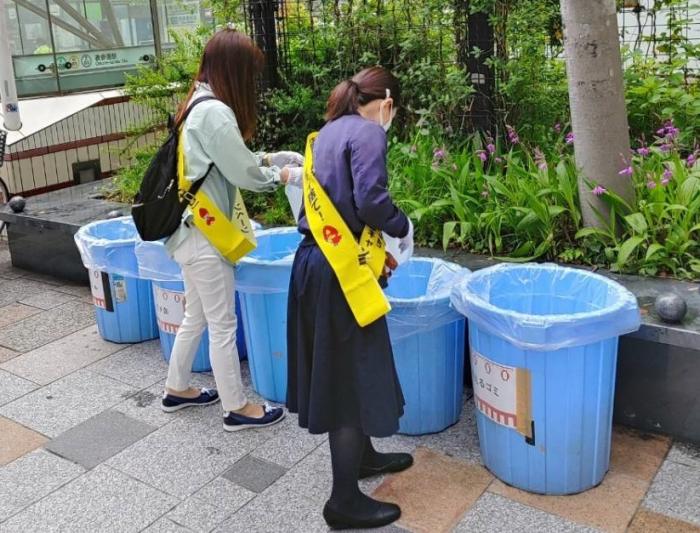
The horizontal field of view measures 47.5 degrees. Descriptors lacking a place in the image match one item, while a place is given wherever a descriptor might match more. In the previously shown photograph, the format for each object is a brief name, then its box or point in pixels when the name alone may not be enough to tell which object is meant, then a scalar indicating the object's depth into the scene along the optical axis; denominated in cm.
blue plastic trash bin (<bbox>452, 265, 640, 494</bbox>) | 305
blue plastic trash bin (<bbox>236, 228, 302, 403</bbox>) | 394
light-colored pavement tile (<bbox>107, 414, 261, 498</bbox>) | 354
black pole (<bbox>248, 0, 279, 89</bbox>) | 654
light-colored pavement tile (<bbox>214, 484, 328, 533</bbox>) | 317
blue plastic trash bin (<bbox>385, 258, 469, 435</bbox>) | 355
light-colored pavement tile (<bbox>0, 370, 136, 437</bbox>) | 415
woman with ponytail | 288
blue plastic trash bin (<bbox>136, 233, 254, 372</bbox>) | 443
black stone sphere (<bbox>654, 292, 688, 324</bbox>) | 345
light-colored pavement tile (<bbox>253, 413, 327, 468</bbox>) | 368
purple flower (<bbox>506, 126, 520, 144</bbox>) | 512
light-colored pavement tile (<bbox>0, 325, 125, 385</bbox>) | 477
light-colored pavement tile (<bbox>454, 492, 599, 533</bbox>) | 309
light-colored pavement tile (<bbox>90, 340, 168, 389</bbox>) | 463
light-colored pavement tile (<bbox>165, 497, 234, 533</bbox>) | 320
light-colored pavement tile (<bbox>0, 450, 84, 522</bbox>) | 343
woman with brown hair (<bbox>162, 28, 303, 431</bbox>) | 354
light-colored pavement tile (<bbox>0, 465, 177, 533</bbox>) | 324
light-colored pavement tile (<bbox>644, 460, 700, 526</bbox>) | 316
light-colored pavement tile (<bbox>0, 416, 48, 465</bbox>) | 384
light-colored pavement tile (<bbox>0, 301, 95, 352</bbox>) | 527
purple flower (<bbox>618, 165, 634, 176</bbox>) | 429
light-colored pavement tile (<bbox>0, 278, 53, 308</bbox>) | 615
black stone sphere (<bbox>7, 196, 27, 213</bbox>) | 650
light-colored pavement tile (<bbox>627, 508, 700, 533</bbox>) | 305
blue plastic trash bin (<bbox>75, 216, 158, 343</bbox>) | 484
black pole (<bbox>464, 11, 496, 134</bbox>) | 538
